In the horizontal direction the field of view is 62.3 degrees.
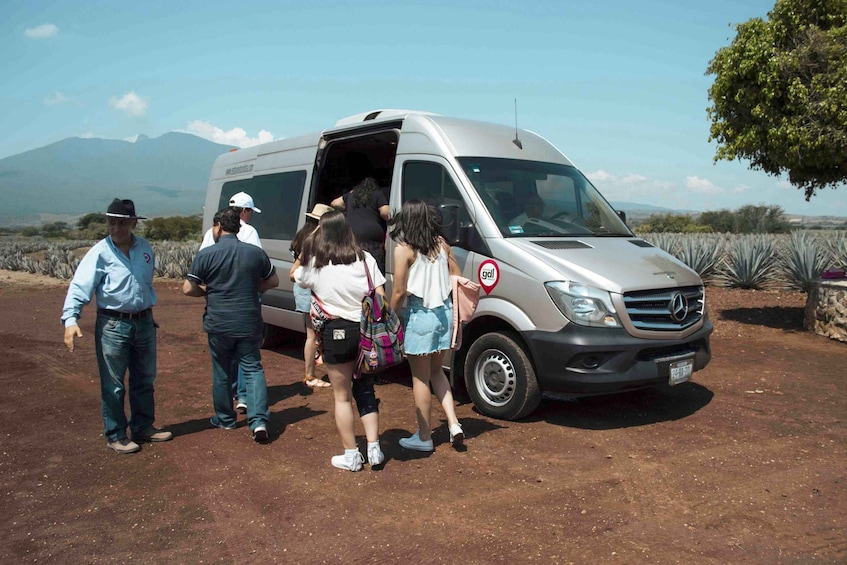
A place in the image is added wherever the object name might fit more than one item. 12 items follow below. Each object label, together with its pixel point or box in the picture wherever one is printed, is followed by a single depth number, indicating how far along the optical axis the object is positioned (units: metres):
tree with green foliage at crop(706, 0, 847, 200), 8.88
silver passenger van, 5.41
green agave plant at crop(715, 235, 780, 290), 13.95
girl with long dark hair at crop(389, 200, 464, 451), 4.93
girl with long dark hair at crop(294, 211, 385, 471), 4.71
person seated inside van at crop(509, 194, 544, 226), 6.20
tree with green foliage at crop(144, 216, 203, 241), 48.50
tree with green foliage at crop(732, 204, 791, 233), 42.00
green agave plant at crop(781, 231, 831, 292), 12.70
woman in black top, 6.91
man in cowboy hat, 5.08
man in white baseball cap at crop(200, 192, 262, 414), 6.31
